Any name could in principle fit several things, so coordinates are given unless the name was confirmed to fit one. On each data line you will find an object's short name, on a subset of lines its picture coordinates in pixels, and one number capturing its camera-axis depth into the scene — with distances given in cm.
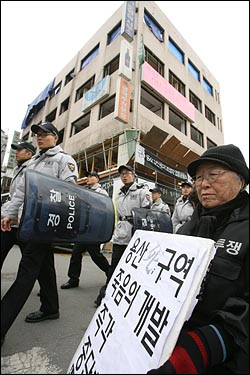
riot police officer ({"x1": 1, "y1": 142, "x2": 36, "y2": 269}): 180
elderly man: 67
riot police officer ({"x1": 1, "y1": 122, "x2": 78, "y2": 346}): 150
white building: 920
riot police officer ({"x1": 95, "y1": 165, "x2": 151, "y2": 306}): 268
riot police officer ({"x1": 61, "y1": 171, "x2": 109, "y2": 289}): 285
